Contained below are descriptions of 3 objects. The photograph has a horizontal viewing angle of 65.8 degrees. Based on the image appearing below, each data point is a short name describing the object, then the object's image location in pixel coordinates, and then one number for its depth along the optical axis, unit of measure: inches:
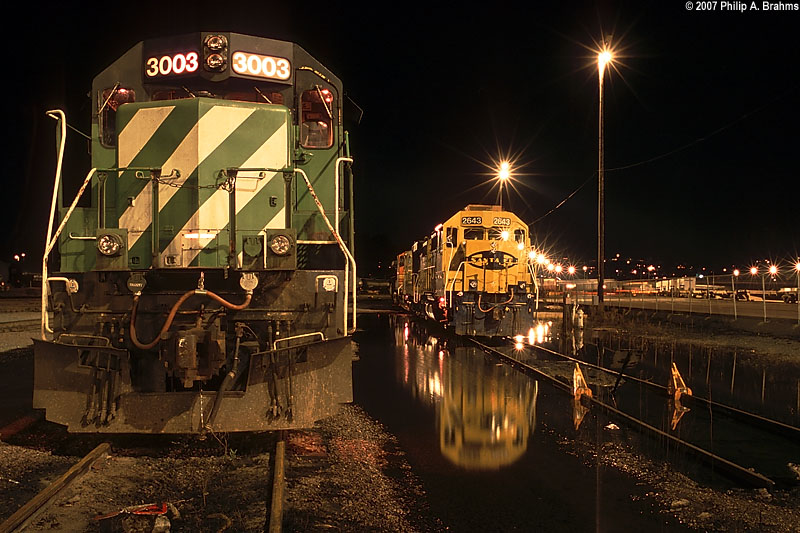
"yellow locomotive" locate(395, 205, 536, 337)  690.8
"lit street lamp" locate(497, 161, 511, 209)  1216.8
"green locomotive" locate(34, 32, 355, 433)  227.0
